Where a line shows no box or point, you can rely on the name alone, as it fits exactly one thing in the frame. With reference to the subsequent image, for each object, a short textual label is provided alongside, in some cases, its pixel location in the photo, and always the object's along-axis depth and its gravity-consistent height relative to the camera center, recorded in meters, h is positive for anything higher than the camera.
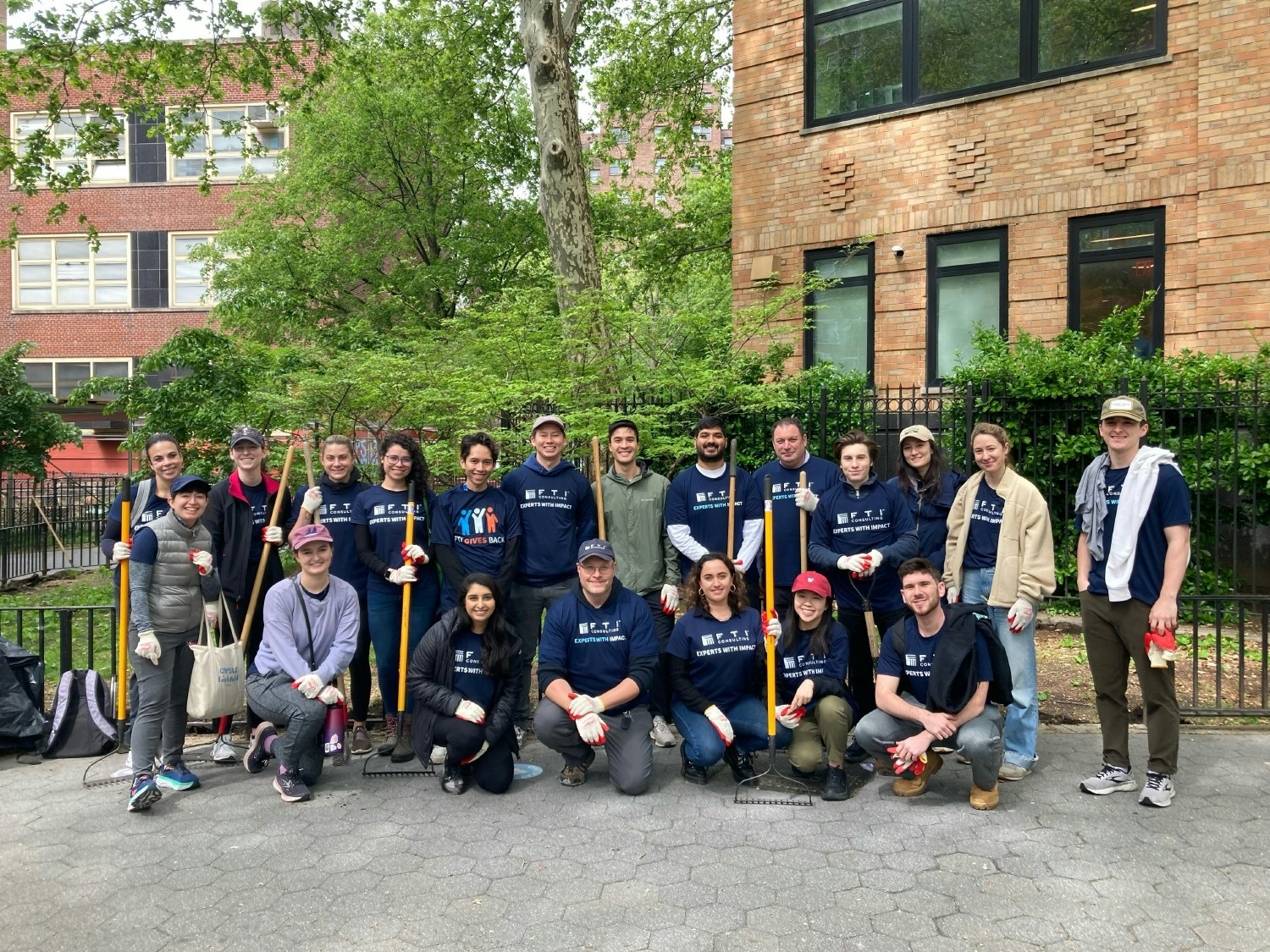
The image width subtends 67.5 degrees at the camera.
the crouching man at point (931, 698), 4.77 -1.21
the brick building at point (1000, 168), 10.01 +3.51
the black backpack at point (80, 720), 5.89 -1.63
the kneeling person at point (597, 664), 5.20 -1.13
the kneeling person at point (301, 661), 5.08 -1.11
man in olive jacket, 6.12 -0.44
